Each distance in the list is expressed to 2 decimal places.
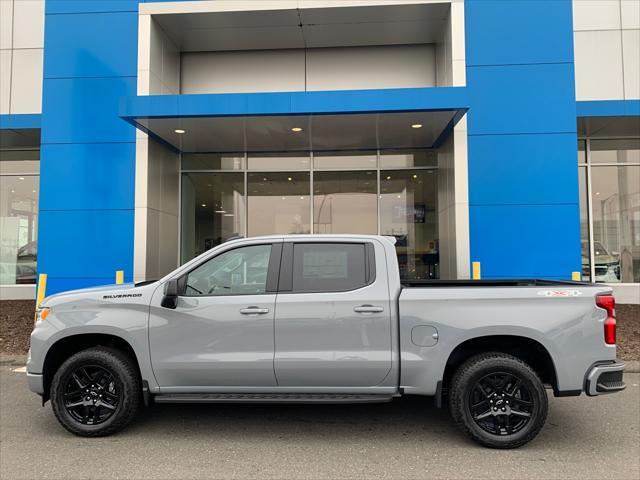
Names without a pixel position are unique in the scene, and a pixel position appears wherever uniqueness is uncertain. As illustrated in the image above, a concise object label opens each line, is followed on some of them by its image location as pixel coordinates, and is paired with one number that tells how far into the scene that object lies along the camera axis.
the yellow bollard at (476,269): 9.87
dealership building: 9.96
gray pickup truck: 4.23
